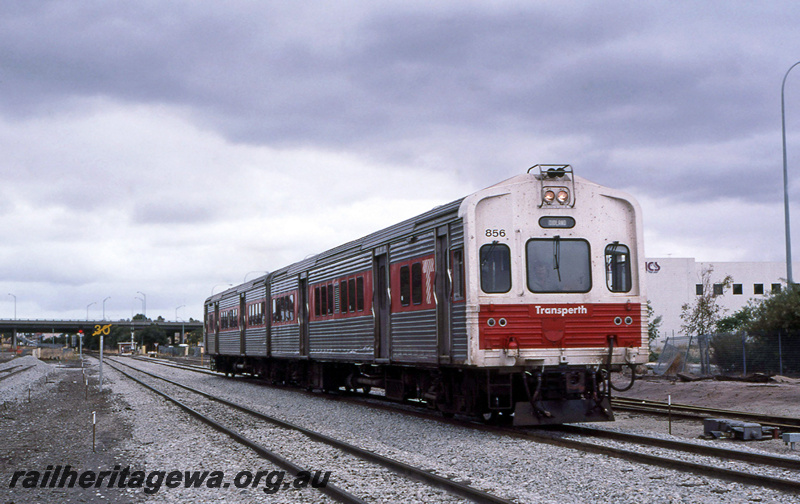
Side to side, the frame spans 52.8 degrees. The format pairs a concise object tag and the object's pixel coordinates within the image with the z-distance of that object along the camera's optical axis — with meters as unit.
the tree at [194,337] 139.00
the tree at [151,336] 147.25
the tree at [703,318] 43.56
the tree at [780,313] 26.67
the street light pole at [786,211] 26.69
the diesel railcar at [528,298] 11.88
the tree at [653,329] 58.19
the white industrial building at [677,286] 70.50
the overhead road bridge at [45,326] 127.81
